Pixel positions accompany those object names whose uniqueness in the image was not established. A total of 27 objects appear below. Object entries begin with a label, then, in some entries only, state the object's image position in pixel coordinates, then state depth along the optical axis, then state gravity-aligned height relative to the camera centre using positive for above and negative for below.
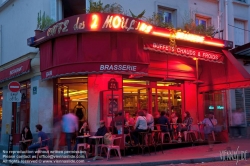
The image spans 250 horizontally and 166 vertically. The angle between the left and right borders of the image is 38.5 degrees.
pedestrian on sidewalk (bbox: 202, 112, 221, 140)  15.55 -0.86
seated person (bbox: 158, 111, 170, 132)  15.96 -0.73
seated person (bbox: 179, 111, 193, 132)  16.83 -0.84
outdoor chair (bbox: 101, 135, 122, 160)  12.97 -1.45
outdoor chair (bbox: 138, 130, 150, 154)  14.13 -1.37
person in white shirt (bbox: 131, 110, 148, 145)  14.12 -0.79
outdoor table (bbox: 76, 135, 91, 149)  13.63 -1.23
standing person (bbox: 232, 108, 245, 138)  20.12 -0.80
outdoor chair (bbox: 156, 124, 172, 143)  15.95 -1.23
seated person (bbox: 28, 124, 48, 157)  13.56 -1.31
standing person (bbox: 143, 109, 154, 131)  15.21 -0.65
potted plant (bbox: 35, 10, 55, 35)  16.12 +3.79
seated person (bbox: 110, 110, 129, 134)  14.09 -0.55
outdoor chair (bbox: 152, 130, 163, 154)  14.45 -1.39
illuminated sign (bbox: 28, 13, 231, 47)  13.62 +3.16
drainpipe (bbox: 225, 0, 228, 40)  20.14 +5.18
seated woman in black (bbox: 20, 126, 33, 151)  14.71 -1.27
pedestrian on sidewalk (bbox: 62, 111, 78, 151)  14.15 -0.77
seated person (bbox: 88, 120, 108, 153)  13.34 -0.88
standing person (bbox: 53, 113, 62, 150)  15.84 -0.94
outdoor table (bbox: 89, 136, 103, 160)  13.18 -1.46
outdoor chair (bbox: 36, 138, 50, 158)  13.52 -1.60
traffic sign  14.11 +0.83
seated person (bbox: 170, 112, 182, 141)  16.89 -0.84
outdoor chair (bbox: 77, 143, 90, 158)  13.73 -1.52
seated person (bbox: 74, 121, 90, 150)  14.57 -0.93
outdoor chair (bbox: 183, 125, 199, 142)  16.89 -1.26
